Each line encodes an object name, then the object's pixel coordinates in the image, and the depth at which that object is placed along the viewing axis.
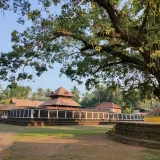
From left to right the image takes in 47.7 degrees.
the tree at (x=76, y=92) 59.42
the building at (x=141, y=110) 48.98
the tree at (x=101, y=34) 6.96
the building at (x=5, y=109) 32.55
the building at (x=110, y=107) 42.98
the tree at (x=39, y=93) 59.41
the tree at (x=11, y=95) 53.64
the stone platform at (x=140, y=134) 7.59
